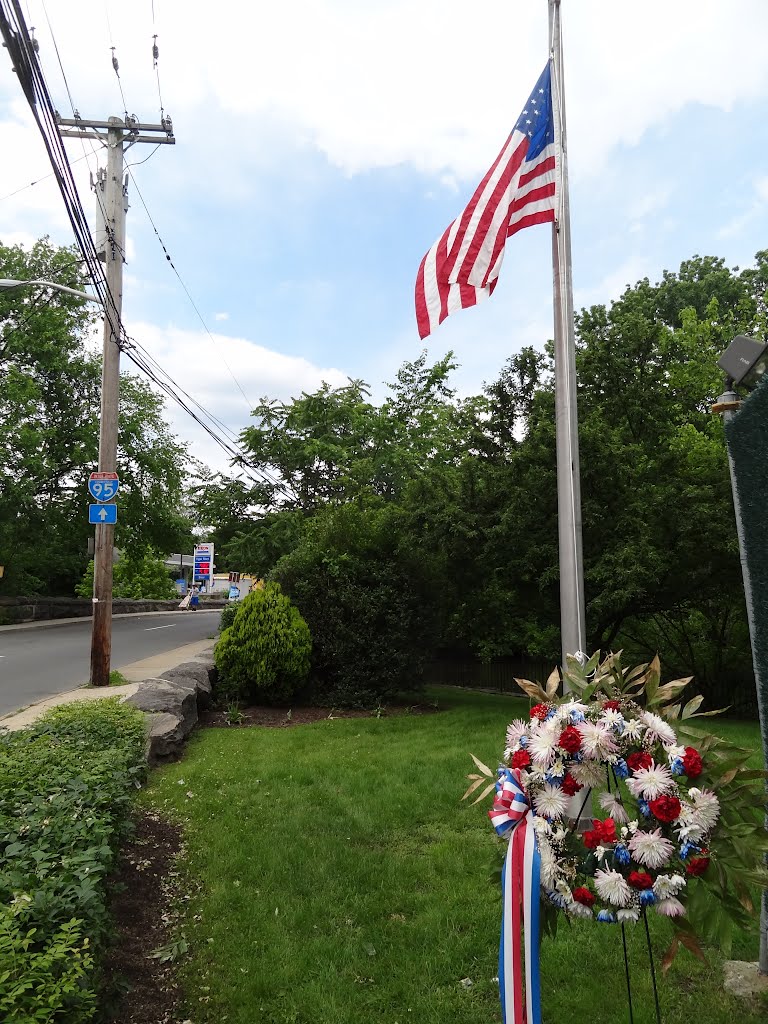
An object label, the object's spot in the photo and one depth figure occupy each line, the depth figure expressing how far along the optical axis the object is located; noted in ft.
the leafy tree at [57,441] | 82.33
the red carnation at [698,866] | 7.32
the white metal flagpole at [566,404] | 16.87
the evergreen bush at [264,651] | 35.42
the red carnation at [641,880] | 7.25
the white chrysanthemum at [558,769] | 7.88
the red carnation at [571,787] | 7.89
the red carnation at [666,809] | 7.22
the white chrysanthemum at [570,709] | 8.03
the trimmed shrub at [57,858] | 6.78
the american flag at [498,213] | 18.16
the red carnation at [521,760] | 8.15
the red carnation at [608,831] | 7.44
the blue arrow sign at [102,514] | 35.83
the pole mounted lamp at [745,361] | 10.79
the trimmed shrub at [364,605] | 37.50
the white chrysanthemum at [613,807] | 7.73
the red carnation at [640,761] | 7.64
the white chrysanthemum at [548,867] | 7.74
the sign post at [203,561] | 99.76
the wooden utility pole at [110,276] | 36.17
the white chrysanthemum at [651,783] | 7.37
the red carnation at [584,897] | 7.54
